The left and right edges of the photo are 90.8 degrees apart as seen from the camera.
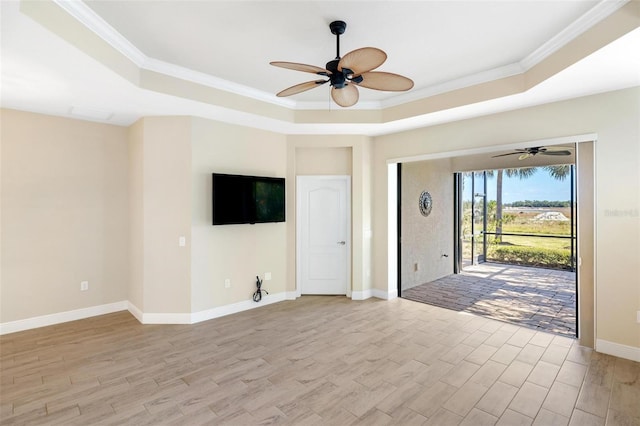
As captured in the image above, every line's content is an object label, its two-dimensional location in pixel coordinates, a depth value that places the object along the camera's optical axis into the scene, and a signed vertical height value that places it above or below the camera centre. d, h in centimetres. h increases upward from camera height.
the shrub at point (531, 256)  780 -113
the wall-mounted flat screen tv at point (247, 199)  439 +22
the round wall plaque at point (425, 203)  658 +21
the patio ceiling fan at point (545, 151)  558 +112
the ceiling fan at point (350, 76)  228 +112
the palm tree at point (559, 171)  766 +101
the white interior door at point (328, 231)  549 -31
